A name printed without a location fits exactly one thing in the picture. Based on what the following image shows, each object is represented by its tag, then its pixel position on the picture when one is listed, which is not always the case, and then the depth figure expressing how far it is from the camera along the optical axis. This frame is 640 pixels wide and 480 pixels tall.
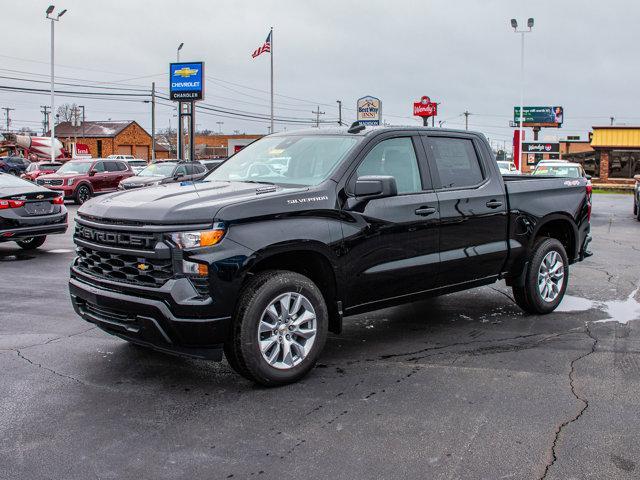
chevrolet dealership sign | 40.84
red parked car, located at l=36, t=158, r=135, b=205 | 24.77
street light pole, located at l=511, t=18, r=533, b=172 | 39.76
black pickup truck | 4.54
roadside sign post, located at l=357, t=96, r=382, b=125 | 38.69
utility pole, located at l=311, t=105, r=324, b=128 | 94.32
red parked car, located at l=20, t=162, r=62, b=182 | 30.12
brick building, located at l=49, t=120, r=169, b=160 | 91.81
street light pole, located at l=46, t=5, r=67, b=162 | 39.32
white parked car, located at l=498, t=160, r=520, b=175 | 27.42
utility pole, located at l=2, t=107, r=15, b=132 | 117.85
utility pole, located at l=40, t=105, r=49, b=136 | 117.50
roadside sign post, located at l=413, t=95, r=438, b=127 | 40.31
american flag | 40.09
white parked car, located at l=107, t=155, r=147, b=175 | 39.71
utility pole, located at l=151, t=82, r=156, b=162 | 68.44
